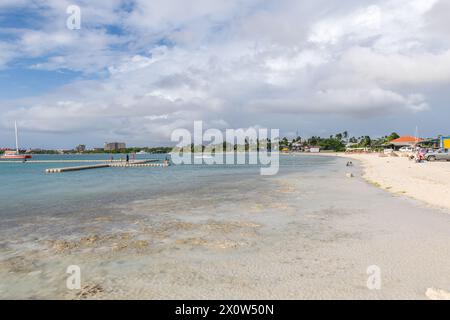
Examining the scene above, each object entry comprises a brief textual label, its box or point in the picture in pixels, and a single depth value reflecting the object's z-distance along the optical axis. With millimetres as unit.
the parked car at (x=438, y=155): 42531
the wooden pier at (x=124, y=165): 59797
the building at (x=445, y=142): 58062
